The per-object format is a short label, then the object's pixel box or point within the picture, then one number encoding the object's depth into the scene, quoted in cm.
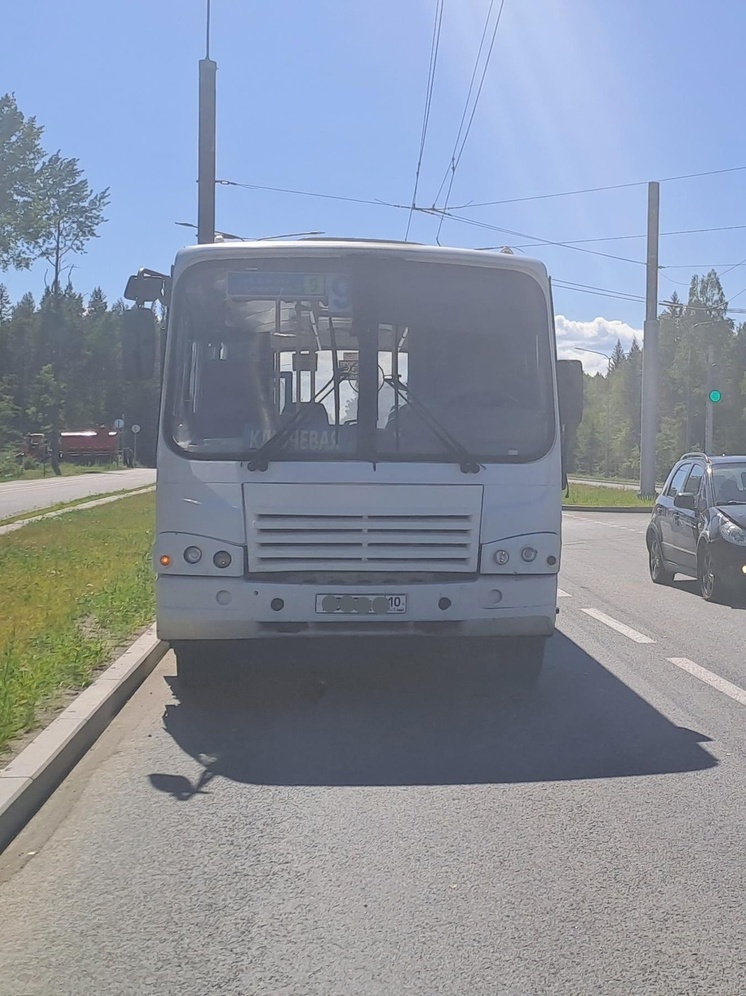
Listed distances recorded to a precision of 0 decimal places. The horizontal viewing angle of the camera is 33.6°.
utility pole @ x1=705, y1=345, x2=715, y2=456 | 3729
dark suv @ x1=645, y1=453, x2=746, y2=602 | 1290
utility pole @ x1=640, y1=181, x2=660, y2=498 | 3522
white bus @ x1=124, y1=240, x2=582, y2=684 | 724
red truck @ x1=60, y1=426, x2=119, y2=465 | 8638
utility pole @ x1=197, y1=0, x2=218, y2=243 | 1750
